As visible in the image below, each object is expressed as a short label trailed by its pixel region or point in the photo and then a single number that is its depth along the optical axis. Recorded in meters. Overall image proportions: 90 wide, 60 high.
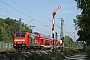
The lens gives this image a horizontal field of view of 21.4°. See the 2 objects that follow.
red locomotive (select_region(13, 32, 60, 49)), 39.28
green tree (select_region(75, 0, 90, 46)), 16.62
